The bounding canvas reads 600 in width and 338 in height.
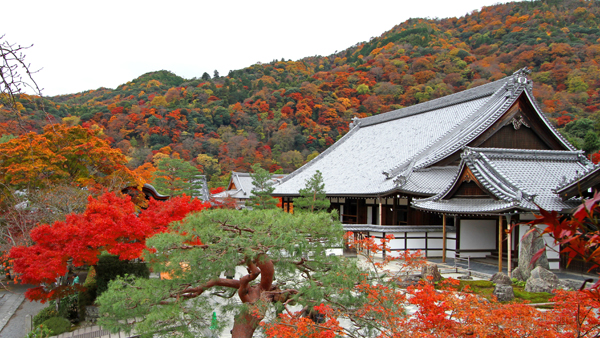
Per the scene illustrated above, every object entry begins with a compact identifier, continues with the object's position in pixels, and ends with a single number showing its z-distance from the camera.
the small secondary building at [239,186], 42.00
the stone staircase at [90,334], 9.17
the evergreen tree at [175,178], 29.88
